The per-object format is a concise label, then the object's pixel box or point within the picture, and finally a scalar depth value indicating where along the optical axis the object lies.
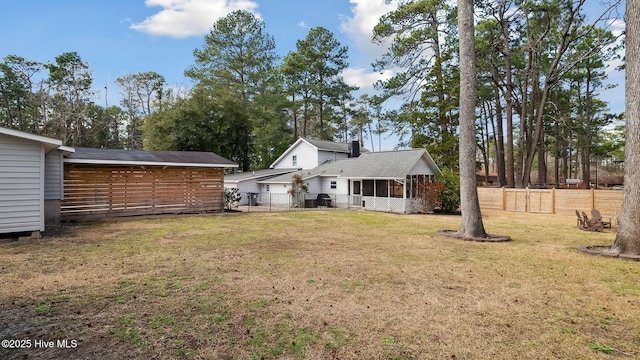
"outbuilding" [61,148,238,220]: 13.35
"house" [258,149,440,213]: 19.23
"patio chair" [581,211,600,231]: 12.14
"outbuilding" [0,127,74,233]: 8.87
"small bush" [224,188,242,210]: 20.88
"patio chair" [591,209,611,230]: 12.07
